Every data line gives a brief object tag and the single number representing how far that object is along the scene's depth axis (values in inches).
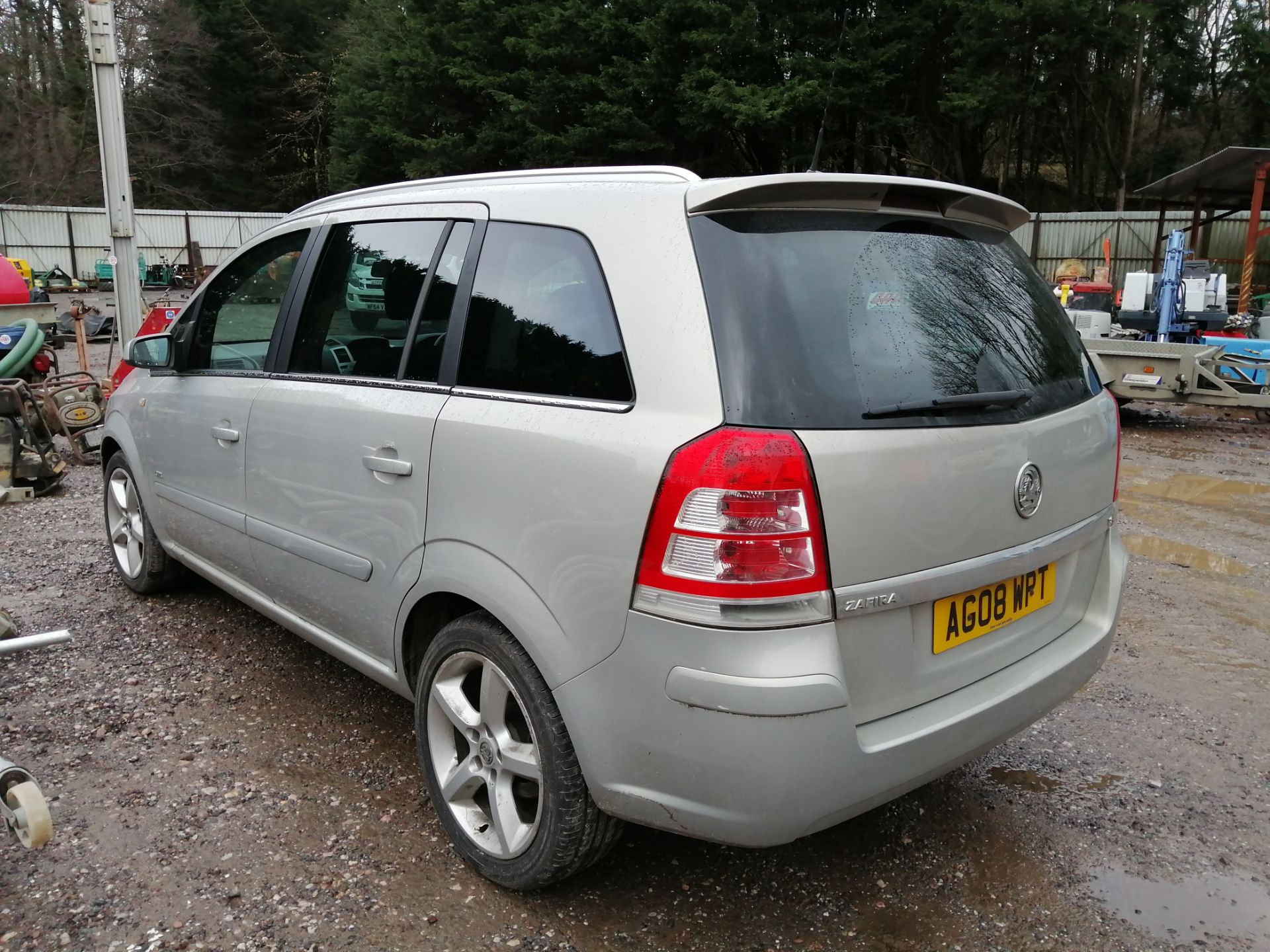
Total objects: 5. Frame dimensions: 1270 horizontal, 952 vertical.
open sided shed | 557.0
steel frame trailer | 373.4
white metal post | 389.1
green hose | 351.3
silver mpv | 76.4
